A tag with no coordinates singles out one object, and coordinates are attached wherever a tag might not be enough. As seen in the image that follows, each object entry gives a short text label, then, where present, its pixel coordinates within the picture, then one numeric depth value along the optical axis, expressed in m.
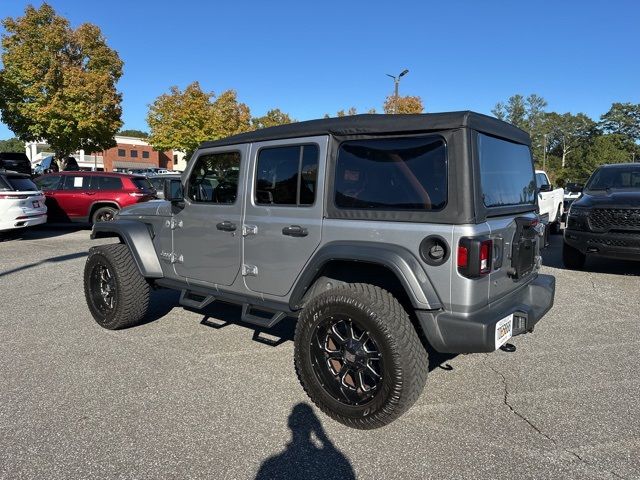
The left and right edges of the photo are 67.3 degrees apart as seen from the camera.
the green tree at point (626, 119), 96.50
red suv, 12.97
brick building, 66.19
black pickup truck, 6.76
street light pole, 26.28
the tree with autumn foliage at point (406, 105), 36.00
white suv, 10.60
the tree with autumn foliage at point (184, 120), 34.94
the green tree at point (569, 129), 98.56
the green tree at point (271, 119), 54.38
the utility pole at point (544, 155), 89.62
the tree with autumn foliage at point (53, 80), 23.25
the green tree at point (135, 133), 124.28
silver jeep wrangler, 2.83
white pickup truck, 11.11
